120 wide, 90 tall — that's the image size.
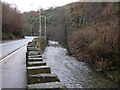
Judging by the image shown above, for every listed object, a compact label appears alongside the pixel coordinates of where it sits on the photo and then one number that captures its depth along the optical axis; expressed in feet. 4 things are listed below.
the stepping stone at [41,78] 10.98
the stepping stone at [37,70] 12.55
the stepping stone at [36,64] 14.34
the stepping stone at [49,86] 9.35
